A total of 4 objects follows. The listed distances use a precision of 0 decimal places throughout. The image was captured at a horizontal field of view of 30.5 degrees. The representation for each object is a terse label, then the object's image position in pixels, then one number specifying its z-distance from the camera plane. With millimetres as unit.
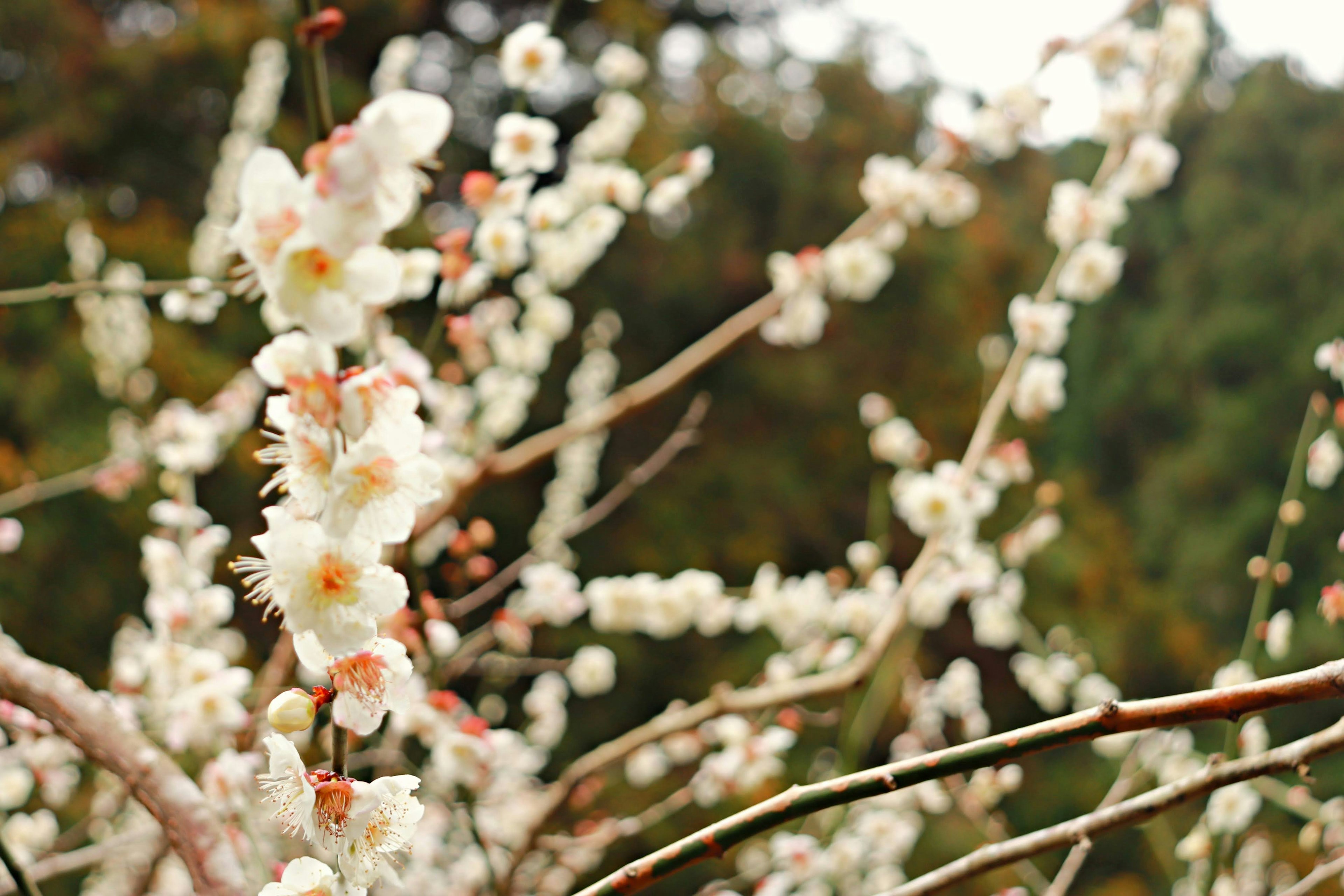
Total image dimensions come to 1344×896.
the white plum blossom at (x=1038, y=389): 934
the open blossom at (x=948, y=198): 945
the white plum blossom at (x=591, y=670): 1130
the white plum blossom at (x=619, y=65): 1048
